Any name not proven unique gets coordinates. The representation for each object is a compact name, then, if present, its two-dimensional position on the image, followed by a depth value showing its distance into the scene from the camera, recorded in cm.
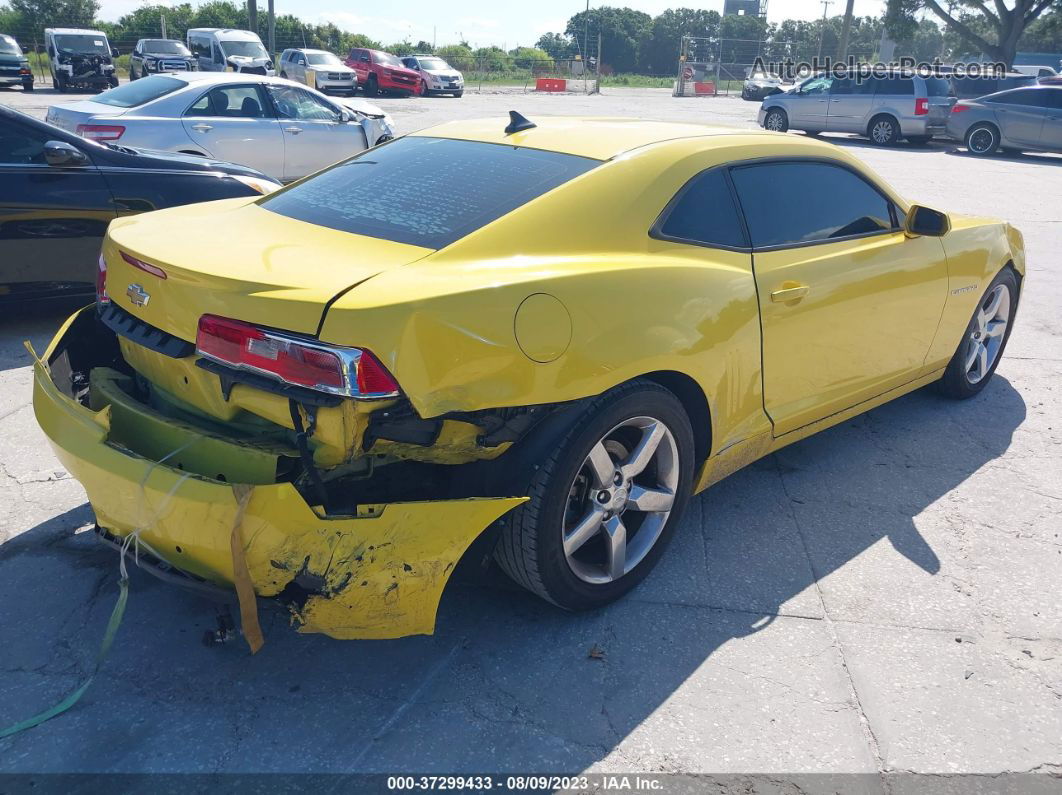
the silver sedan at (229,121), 888
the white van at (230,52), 2694
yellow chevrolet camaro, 228
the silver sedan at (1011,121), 1809
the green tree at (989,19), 4056
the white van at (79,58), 2738
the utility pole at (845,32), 3734
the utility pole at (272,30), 3488
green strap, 238
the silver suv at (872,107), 1947
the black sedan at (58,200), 518
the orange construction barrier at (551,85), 4306
